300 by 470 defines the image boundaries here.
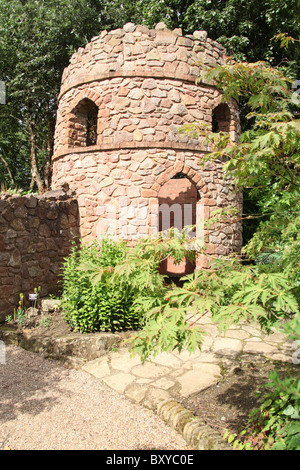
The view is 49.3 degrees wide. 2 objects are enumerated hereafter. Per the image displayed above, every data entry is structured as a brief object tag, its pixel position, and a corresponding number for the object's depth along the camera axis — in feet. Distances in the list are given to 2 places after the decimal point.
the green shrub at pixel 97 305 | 14.66
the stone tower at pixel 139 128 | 21.86
